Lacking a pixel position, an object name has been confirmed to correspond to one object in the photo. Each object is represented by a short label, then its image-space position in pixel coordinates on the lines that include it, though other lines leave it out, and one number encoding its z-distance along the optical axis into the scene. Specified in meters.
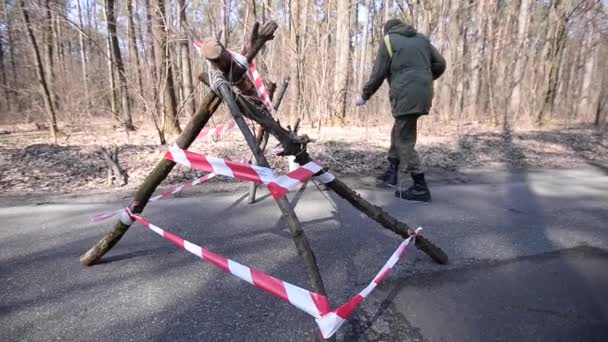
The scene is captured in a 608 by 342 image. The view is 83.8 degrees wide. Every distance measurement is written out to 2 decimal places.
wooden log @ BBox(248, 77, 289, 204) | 3.59
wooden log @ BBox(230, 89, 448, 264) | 2.12
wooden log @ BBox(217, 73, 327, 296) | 1.82
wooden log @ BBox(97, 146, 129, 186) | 5.22
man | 4.22
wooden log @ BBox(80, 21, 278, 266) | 2.15
